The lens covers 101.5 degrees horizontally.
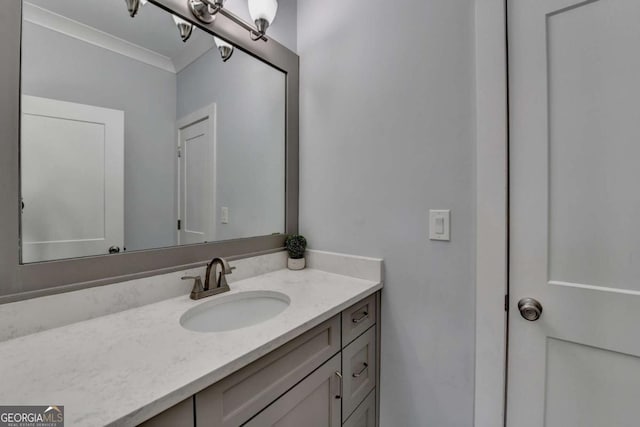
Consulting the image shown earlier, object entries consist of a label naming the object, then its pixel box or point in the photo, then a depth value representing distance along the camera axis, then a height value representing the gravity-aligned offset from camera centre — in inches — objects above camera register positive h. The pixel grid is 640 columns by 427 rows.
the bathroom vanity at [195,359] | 19.6 -13.2
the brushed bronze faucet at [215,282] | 38.8 -10.9
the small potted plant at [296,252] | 54.8 -8.3
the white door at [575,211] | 28.7 +0.2
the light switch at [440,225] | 39.4 -1.9
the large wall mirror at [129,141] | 29.0 +10.3
